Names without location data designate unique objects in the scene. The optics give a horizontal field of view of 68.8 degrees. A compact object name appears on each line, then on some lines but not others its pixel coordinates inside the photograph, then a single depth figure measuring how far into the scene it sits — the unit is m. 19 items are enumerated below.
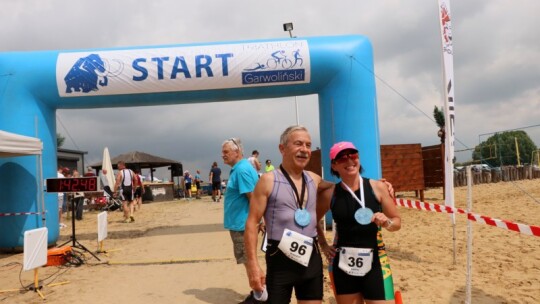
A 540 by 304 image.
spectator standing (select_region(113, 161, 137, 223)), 11.08
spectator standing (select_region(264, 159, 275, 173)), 14.07
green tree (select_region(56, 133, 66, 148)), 53.28
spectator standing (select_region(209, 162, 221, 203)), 17.56
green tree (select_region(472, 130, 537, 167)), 21.43
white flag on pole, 5.24
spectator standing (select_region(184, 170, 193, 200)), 24.12
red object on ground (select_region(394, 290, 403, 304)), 2.55
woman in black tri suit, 2.41
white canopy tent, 6.28
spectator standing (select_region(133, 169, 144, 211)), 13.19
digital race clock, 6.01
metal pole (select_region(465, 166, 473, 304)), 3.85
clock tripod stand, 6.32
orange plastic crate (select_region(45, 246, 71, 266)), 6.16
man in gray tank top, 2.33
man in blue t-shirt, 3.73
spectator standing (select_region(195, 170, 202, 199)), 24.05
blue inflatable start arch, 7.83
